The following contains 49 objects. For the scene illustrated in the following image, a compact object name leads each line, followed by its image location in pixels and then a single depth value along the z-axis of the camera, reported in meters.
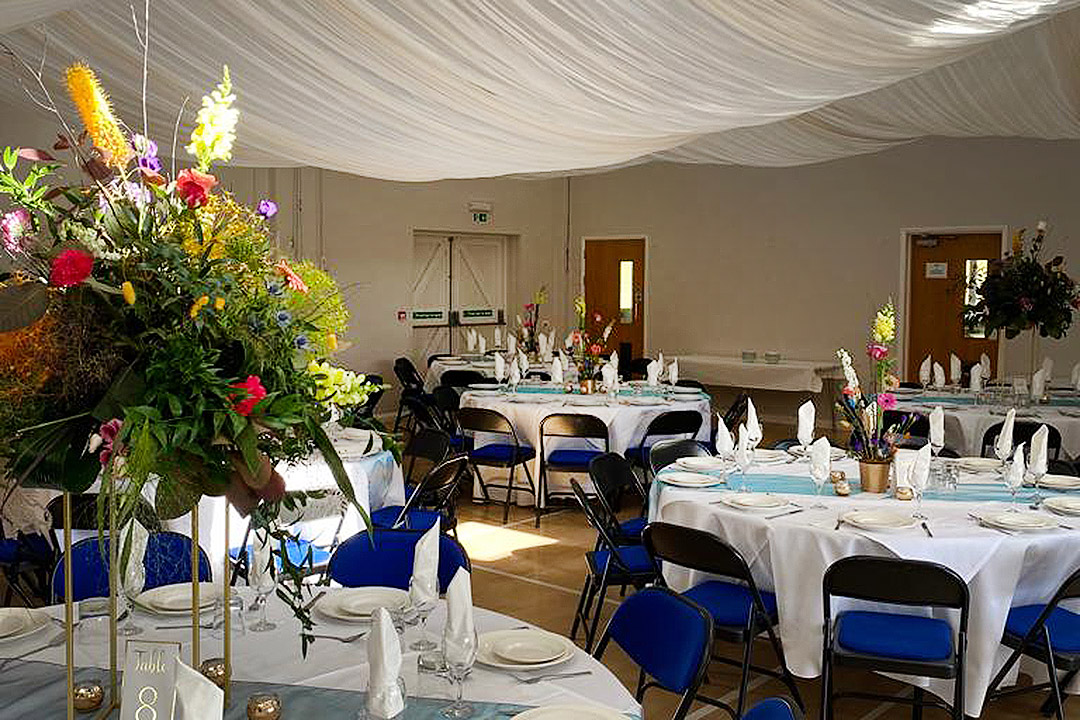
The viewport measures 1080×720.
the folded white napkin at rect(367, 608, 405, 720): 2.35
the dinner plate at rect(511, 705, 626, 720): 2.39
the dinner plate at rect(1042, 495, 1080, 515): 4.52
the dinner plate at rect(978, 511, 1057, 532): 4.24
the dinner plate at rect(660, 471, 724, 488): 5.10
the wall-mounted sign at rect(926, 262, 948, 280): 12.23
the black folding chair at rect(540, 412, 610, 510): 7.64
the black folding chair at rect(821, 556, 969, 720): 3.76
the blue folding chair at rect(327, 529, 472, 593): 3.89
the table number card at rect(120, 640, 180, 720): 2.14
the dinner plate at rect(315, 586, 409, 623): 3.09
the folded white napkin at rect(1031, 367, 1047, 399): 8.11
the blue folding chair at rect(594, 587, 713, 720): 2.83
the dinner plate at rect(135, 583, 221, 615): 3.11
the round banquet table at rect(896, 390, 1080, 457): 7.48
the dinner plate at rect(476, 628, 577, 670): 2.72
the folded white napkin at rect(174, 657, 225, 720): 1.93
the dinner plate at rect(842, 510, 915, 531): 4.27
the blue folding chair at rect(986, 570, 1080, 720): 3.90
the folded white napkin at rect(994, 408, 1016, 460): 5.38
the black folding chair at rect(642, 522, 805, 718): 4.07
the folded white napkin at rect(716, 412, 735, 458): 5.69
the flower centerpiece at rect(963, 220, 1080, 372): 7.98
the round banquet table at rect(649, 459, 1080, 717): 4.13
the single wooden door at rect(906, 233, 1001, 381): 11.99
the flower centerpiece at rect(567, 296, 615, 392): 8.92
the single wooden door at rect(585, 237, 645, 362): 14.88
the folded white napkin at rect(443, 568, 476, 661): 2.47
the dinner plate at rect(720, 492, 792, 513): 4.59
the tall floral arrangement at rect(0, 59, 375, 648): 2.05
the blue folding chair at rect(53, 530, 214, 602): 3.69
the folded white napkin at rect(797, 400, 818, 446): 5.63
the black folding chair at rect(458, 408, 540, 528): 7.83
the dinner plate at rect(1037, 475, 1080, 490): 5.03
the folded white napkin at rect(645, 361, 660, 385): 9.46
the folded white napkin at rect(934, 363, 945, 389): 9.16
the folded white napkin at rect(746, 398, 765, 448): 5.57
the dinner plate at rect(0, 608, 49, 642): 2.91
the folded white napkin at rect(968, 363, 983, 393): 8.73
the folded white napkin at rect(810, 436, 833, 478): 4.83
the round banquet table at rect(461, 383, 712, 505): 8.09
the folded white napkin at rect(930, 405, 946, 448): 5.30
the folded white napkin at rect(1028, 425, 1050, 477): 5.00
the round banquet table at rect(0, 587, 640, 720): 2.51
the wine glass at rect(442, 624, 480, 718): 2.46
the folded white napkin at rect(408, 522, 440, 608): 2.93
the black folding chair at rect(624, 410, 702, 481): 7.75
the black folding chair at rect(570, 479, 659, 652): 4.92
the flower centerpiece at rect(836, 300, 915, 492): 4.76
